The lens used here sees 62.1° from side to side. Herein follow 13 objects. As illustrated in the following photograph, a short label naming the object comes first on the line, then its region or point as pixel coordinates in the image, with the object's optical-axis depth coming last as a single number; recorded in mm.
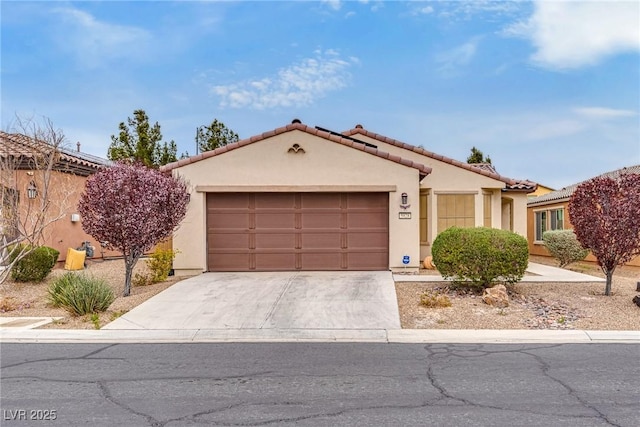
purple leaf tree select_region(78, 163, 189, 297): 11844
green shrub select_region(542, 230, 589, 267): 18047
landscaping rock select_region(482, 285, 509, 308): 10898
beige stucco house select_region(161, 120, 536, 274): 15117
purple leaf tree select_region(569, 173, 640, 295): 11406
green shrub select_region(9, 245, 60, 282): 13781
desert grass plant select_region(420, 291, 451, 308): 10853
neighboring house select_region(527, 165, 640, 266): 23047
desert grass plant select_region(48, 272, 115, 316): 10453
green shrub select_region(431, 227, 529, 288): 11258
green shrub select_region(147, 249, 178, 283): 14312
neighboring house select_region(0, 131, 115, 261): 11172
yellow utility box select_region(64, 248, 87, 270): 17172
